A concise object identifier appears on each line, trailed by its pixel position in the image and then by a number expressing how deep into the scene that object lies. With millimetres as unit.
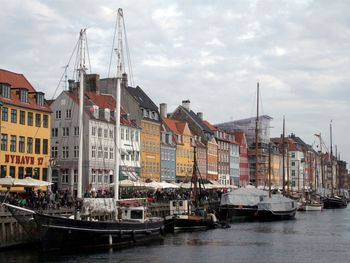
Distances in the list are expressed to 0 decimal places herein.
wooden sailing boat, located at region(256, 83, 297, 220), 82412
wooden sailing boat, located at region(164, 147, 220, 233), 61219
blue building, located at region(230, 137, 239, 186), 144750
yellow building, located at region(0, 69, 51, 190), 66312
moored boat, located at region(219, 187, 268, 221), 80062
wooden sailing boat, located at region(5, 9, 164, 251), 42625
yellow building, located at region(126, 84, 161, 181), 99312
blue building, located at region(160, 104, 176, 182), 108188
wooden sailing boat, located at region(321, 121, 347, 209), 130500
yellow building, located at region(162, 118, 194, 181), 115000
